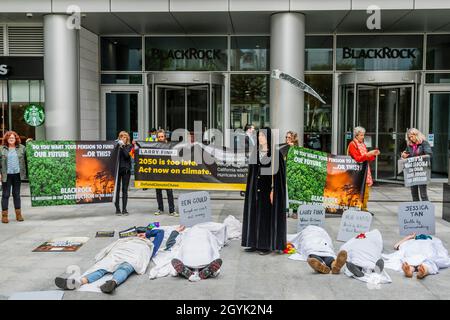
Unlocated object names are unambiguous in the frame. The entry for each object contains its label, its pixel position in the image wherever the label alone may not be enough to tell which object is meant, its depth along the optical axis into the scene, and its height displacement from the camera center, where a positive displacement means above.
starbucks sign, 16.02 +0.48
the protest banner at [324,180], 10.20 -1.03
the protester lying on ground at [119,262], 5.55 -1.63
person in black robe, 7.21 -1.02
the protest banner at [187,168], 10.89 -0.83
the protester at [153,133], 14.27 -0.09
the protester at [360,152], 10.05 -0.45
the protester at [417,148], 10.17 -0.37
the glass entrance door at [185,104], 16.38 +0.85
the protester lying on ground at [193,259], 6.00 -1.59
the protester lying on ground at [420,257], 6.16 -1.66
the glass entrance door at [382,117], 15.84 +0.42
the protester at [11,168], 9.55 -0.74
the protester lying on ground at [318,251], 6.14 -1.60
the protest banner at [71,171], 10.11 -0.86
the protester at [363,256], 6.02 -1.54
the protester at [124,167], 10.56 -0.79
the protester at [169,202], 10.52 -1.56
